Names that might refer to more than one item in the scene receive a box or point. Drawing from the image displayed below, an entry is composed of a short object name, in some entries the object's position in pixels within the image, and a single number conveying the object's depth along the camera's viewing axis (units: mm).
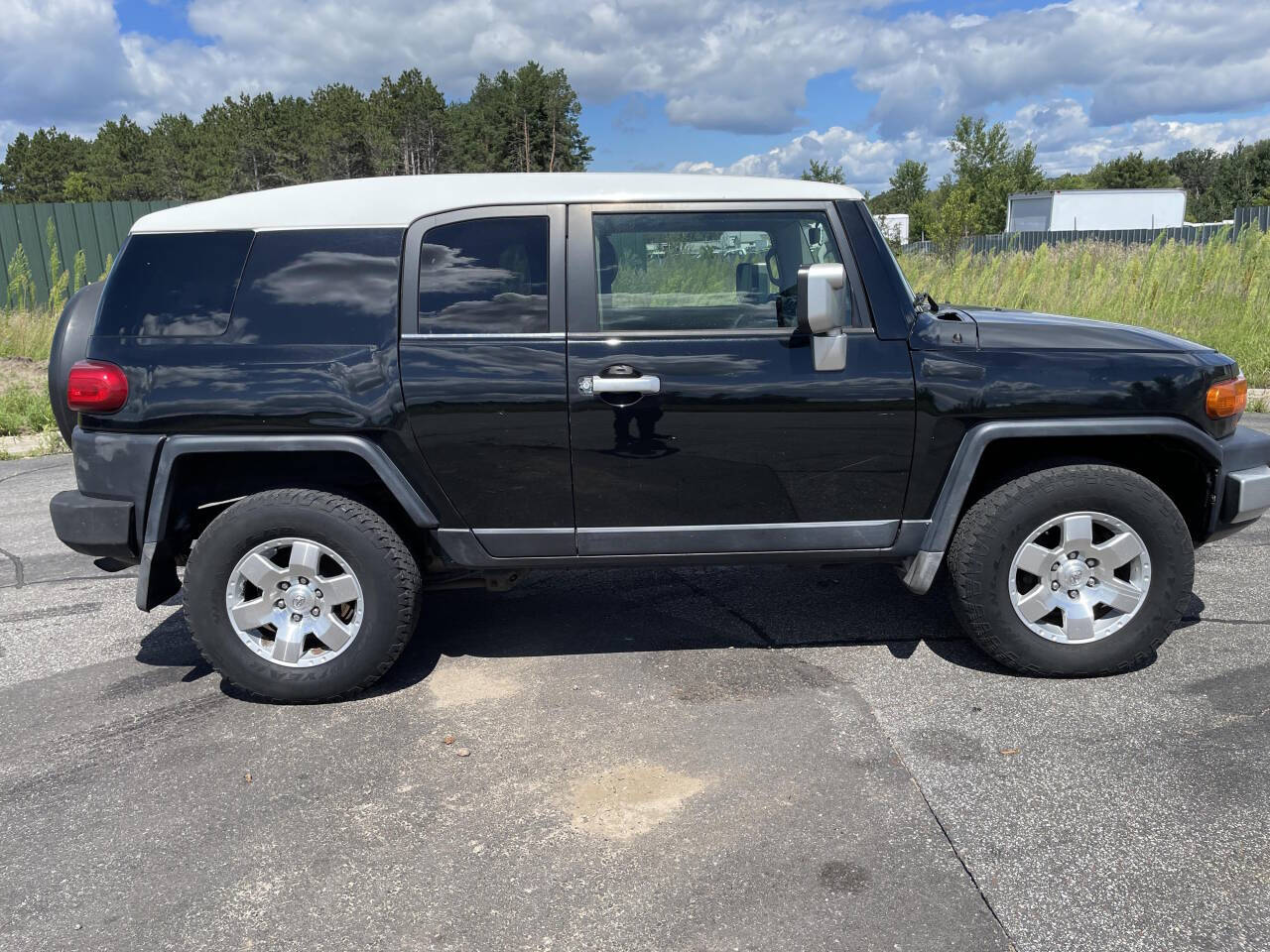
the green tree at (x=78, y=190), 81750
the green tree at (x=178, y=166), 74250
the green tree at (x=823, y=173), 36250
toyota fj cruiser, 3619
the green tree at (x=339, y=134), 59406
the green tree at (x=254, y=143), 65312
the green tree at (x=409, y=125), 61562
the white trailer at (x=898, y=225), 36469
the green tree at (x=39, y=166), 91625
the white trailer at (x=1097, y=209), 40656
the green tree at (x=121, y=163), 78688
